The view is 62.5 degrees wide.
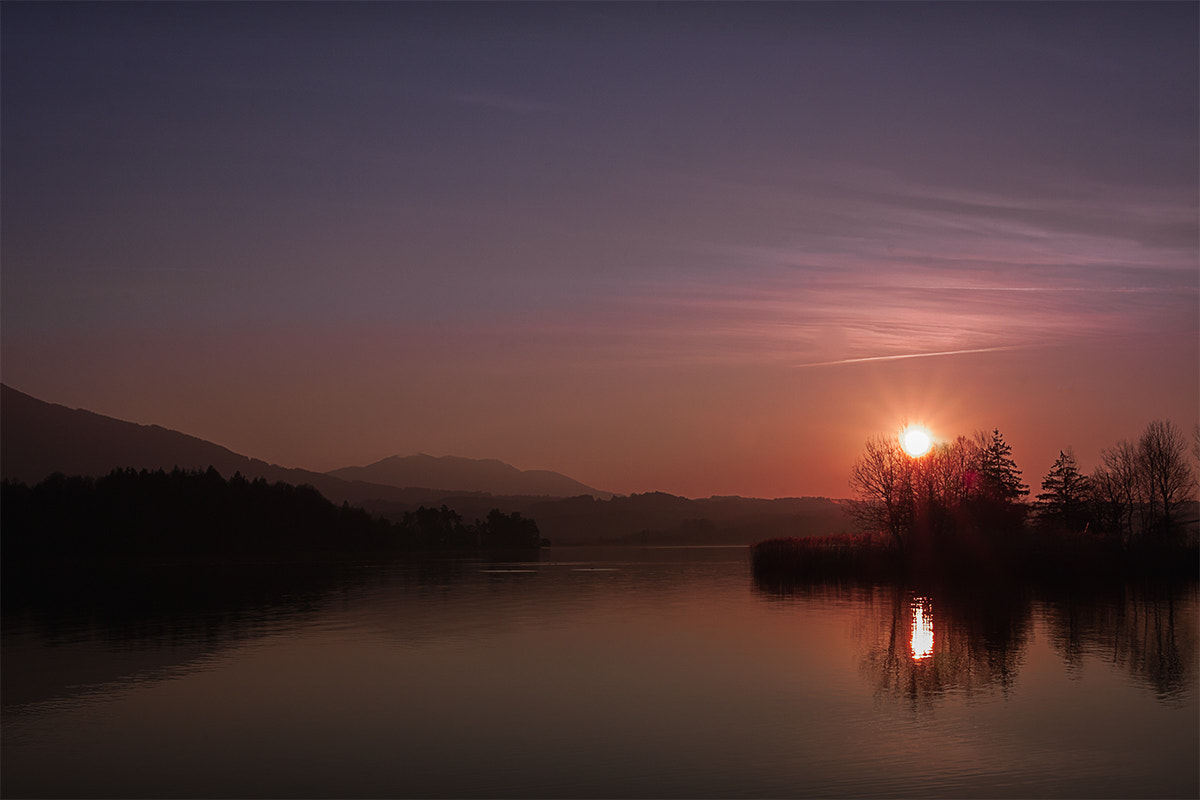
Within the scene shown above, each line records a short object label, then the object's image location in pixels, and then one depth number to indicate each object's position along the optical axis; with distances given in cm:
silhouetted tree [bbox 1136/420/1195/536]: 8375
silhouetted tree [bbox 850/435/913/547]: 7725
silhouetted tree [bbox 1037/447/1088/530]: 9225
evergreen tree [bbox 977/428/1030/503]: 9935
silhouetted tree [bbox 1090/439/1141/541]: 8600
